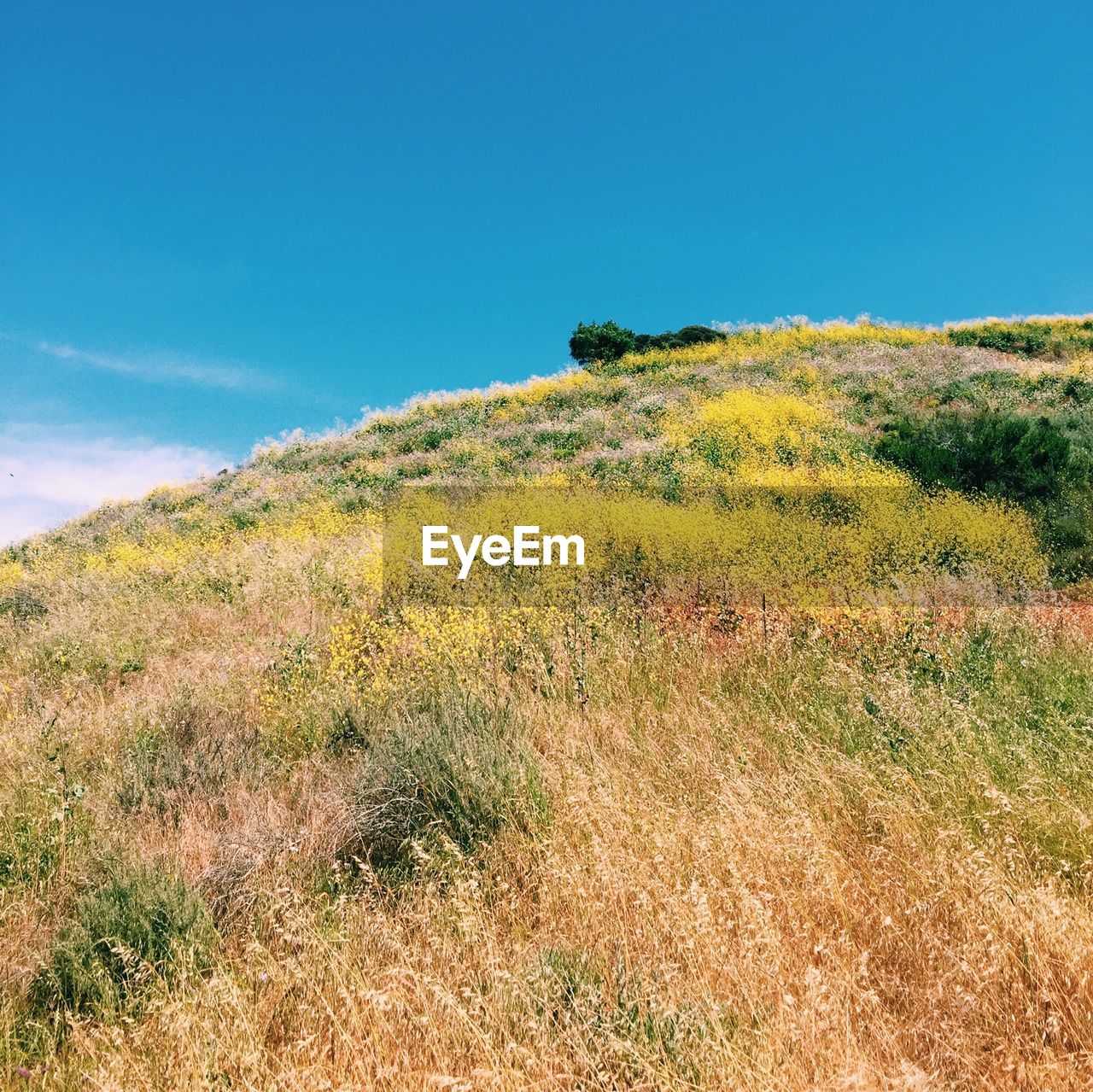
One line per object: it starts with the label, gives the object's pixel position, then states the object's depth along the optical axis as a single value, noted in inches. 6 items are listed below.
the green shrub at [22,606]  434.9
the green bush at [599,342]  1583.4
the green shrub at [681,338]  1449.3
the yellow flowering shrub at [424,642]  264.8
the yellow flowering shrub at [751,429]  677.3
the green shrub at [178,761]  187.3
